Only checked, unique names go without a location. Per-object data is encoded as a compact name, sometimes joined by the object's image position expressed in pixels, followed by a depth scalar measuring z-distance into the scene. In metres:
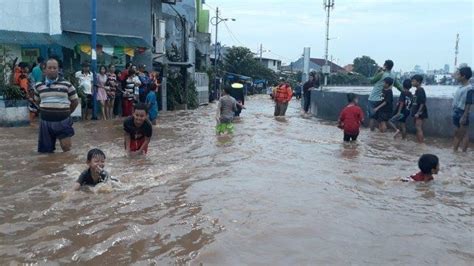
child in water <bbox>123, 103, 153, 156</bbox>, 7.34
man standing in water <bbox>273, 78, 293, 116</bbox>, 18.45
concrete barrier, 12.39
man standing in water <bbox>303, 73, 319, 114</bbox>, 21.48
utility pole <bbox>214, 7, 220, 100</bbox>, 35.41
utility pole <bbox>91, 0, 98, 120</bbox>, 14.33
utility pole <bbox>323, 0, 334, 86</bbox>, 38.72
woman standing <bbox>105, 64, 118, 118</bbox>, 14.95
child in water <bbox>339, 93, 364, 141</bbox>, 10.57
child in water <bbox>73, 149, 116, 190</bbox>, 5.60
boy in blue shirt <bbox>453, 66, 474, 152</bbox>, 9.34
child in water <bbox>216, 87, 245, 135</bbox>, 11.38
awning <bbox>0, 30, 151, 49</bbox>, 14.77
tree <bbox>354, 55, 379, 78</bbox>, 75.94
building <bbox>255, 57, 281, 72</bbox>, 83.00
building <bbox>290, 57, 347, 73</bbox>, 88.18
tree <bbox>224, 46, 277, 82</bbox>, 57.12
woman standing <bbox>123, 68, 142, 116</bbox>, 15.32
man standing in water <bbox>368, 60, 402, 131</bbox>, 12.49
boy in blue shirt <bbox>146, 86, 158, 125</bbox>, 12.75
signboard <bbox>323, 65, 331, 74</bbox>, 34.79
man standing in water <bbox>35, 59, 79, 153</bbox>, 7.60
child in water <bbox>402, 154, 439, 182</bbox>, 6.46
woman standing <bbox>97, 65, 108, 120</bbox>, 14.55
